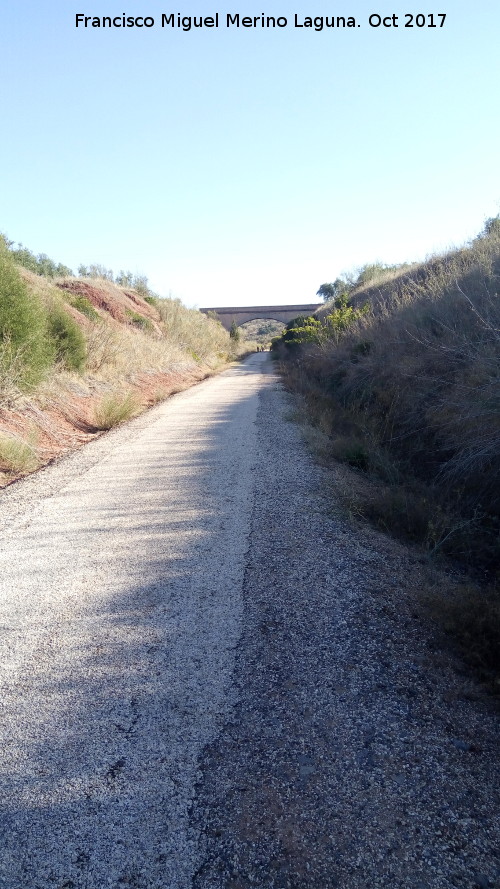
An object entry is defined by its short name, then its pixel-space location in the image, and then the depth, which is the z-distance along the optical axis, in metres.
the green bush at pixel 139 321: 37.66
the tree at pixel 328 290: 81.51
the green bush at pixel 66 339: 17.36
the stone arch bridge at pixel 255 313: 87.75
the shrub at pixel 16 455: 9.52
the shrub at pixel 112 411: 14.31
